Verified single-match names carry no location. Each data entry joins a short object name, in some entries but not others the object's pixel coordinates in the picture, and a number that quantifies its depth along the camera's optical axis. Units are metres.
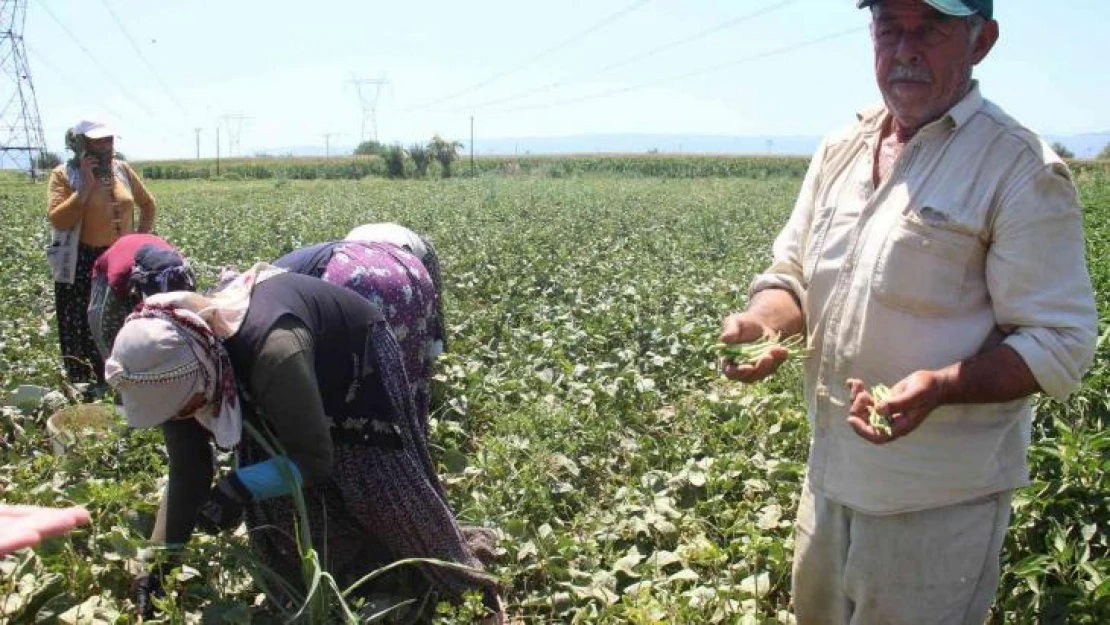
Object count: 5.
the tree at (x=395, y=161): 43.66
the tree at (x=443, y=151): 44.66
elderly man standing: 1.52
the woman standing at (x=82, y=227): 4.52
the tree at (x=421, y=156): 44.53
